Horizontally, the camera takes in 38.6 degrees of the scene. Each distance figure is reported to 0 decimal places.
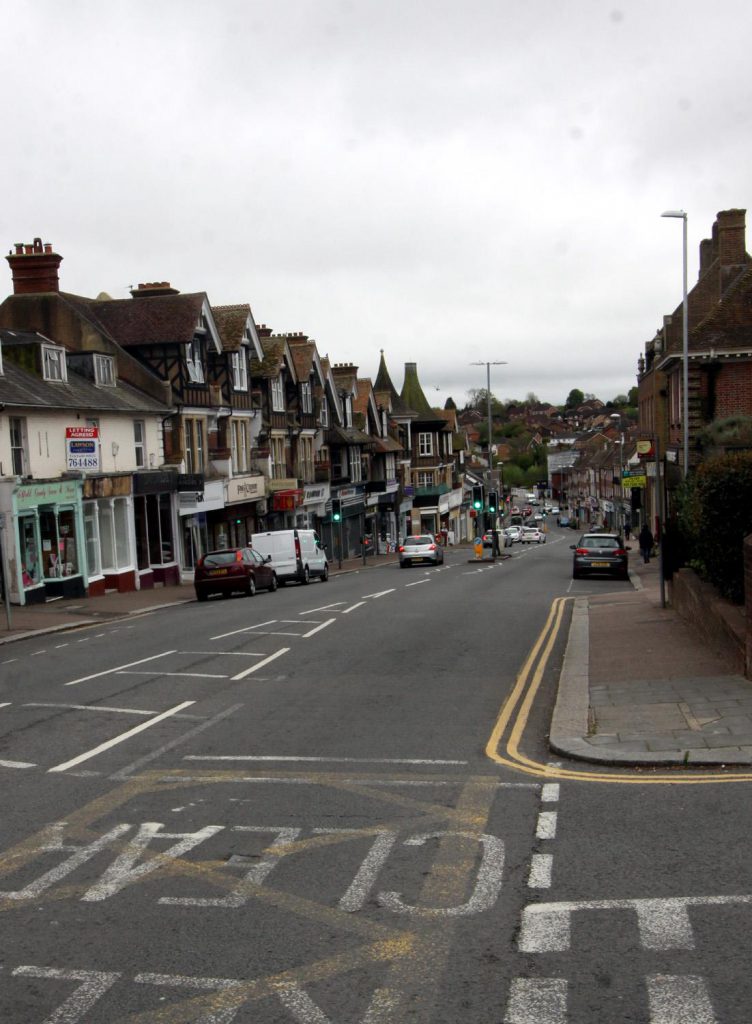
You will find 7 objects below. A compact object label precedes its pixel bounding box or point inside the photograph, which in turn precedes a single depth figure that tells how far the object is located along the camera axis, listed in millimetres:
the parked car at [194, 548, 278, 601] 32031
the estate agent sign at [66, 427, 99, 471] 31375
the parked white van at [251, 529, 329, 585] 37312
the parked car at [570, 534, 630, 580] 37438
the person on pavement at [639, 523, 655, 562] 43250
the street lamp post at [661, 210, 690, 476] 32444
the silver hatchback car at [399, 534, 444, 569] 48875
